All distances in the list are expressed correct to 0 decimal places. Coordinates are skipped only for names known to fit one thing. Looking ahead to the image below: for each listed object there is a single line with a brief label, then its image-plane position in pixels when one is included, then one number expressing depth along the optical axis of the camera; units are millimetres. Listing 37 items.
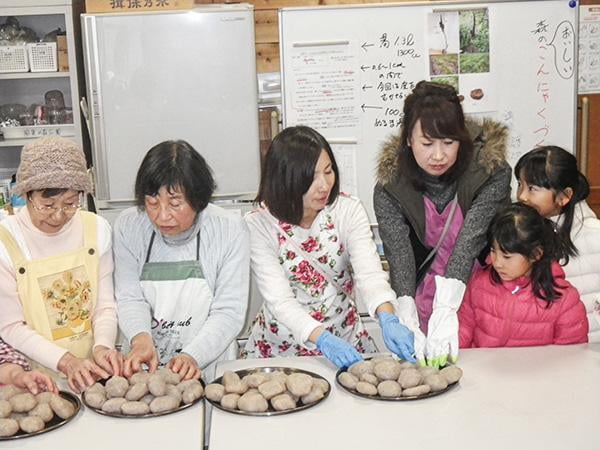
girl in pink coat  1872
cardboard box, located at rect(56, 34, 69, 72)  3256
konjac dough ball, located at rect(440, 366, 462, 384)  1544
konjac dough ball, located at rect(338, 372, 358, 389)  1552
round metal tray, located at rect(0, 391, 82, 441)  1378
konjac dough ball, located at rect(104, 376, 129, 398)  1508
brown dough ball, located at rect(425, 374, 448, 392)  1512
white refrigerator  3086
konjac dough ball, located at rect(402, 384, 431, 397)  1495
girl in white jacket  2055
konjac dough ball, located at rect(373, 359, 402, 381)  1554
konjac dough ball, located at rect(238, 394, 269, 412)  1448
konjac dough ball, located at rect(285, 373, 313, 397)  1492
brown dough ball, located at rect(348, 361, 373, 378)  1587
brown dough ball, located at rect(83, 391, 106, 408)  1484
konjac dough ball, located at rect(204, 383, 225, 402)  1499
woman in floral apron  1768
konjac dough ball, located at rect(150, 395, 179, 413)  1457
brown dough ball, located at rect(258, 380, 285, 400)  1485
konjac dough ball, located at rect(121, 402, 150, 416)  1445
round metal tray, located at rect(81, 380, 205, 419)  1442
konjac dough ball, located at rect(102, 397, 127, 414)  1463
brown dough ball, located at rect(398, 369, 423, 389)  1522
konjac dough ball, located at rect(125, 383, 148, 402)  1486
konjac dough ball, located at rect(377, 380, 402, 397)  1498
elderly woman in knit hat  1648
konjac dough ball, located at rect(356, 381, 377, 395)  1512
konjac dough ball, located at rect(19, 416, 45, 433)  1393
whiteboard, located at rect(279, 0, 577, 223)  3244
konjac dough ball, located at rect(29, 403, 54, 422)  1435
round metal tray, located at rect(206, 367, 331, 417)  1439
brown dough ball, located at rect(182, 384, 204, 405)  1500
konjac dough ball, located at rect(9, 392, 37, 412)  1451
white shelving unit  3189
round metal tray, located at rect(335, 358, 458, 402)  1487
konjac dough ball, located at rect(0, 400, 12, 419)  1425
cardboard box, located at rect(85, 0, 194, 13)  3115
